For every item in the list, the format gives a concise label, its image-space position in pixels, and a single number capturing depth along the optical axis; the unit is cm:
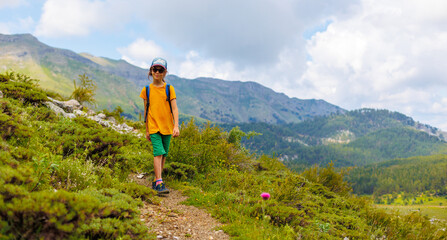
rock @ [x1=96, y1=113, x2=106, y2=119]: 1443
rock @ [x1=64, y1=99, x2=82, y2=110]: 1385
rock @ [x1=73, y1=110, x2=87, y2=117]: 1148
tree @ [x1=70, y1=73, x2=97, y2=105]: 1673
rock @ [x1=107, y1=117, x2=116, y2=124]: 1498
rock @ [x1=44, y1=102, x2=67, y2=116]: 967
